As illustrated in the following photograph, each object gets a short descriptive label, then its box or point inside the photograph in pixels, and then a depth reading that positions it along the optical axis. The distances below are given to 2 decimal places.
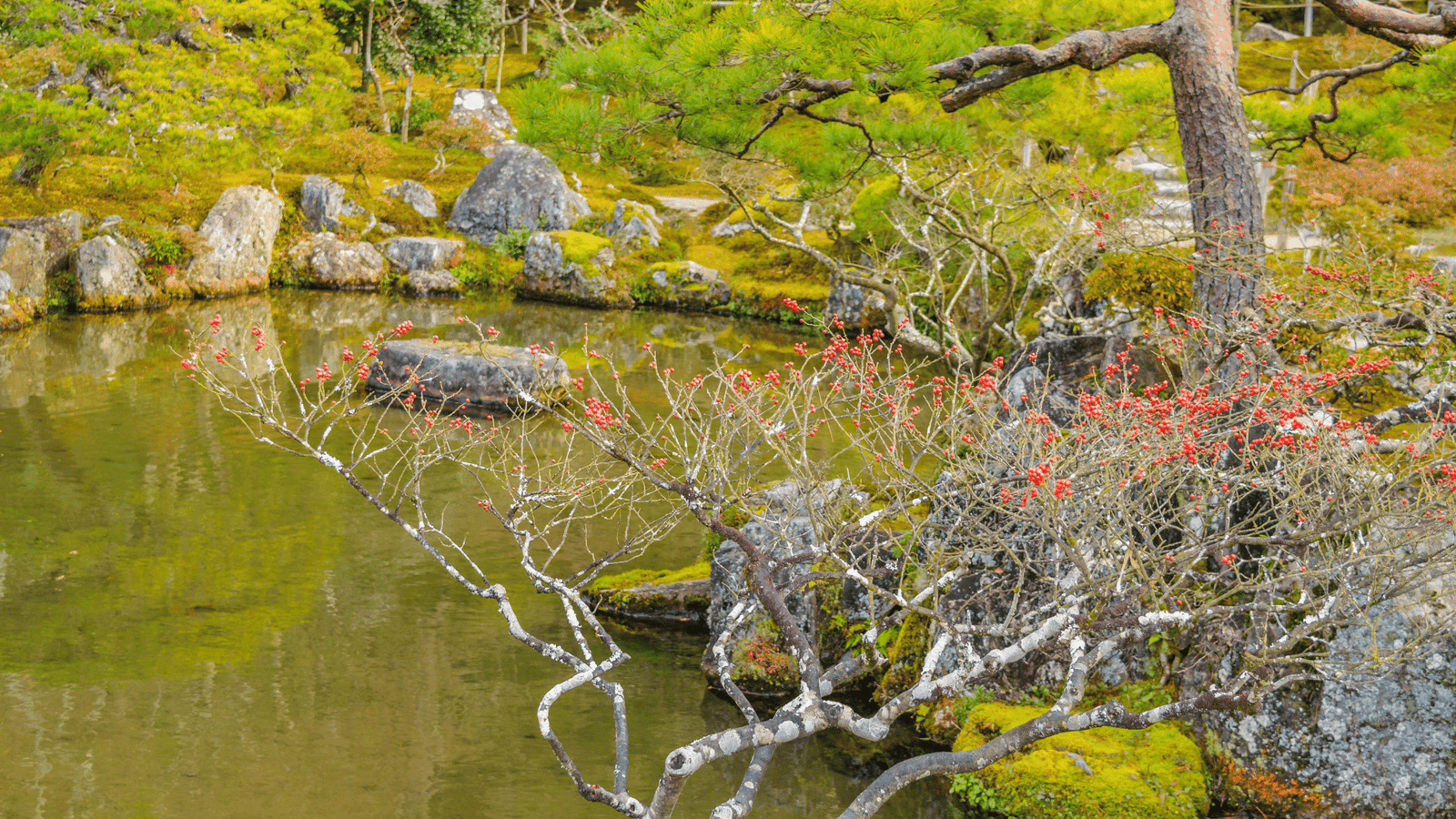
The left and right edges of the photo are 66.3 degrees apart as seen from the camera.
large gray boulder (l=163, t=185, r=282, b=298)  28.45
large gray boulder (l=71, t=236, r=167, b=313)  25.78
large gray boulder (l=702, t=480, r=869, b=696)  9.84
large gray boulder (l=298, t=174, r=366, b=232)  32.28
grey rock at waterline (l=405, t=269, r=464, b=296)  31.31
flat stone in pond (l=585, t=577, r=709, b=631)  11.30
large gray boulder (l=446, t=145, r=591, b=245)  33.91
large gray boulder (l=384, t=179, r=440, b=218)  35.00
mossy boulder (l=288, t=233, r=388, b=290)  31.06
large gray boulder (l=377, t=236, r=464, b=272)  31.98
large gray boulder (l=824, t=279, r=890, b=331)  26.72
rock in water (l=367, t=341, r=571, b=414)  18.25
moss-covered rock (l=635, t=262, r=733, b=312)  30.61
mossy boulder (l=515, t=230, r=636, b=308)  30.73
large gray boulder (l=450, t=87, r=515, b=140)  46.31
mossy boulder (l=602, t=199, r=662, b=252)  32.56
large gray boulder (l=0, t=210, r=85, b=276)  25.25
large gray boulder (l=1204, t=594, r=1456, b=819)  7.52
